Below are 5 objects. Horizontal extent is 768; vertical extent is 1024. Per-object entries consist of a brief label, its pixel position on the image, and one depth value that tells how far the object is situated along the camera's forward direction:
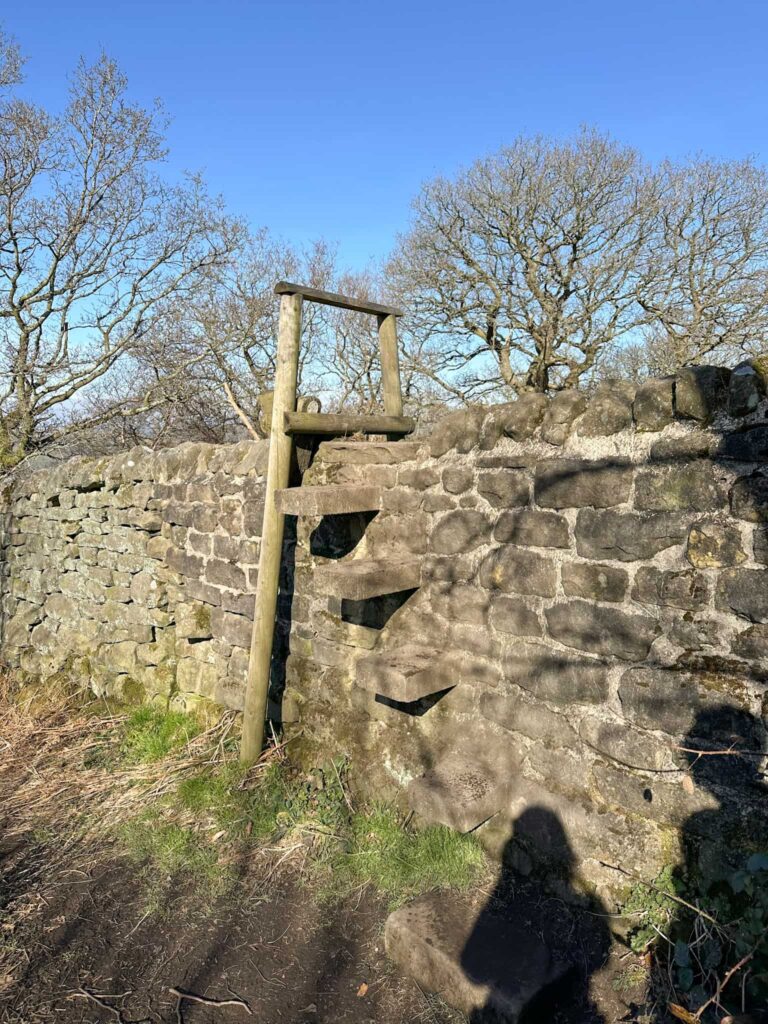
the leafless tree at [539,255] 15.20
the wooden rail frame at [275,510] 3.40
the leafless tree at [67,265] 10.34
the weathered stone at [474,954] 2.14
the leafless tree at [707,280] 14.05
